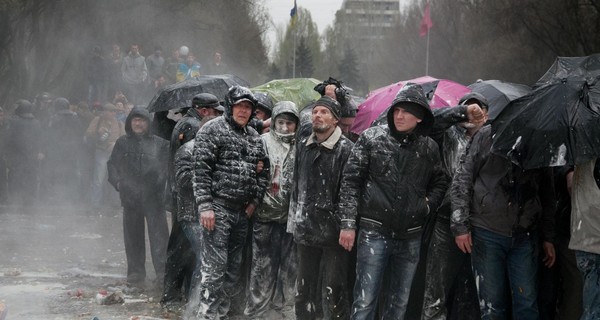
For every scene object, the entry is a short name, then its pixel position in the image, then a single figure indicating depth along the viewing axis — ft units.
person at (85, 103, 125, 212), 47.50
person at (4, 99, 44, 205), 45.16
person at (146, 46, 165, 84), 67.92
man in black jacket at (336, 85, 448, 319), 18.66
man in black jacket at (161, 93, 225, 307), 25.27
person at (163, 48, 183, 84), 67.02
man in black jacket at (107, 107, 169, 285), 28.71
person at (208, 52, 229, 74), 74.60
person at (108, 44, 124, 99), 64.49
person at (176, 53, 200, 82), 65.87
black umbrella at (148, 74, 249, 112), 28.55
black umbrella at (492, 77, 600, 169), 15.84
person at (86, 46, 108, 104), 63.72
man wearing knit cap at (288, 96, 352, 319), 20.24
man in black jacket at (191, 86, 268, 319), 21.40
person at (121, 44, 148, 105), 64.39
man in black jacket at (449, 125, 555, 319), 17.61
